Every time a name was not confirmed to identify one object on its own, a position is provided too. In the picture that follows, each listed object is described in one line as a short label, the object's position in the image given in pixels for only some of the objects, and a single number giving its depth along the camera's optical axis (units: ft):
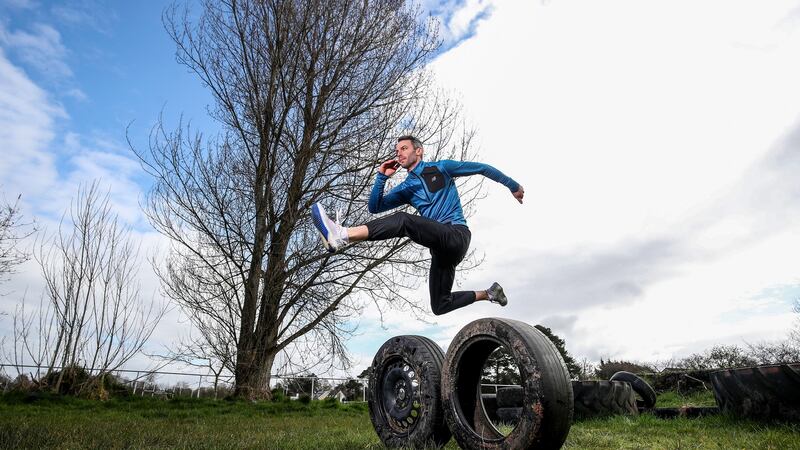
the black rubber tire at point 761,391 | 16.03
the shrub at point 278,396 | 39.06
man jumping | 11.81
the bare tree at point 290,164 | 39.04
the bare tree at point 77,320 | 36.68
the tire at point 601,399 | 23.03
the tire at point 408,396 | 11.68
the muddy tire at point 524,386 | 9.14
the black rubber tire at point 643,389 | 28.30
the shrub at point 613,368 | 59.67
